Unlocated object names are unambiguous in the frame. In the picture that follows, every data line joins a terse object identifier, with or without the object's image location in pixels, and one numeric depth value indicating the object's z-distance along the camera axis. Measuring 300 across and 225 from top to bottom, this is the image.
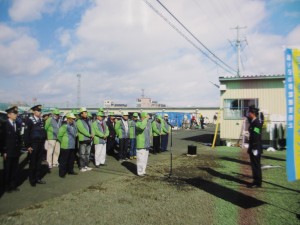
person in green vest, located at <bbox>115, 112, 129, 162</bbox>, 11.99
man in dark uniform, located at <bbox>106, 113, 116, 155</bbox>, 12.90
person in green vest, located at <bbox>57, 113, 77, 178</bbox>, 8.63
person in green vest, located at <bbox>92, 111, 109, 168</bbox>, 10.12
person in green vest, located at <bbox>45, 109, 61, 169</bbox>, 10.24
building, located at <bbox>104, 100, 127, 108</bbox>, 80.50
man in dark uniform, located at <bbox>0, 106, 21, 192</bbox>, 6.73
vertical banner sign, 5.18
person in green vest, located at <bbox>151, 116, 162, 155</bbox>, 14.60
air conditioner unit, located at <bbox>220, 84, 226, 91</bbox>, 17.88
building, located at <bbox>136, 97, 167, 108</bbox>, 101.93
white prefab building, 16.73
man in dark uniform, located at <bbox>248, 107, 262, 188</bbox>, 7.47
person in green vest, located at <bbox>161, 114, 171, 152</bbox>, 15.21
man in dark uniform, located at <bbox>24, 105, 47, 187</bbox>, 7.42
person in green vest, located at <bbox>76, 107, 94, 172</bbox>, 9.50
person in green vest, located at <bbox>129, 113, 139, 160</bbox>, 12.62
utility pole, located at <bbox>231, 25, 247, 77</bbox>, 35.11
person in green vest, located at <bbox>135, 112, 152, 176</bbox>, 8.72
